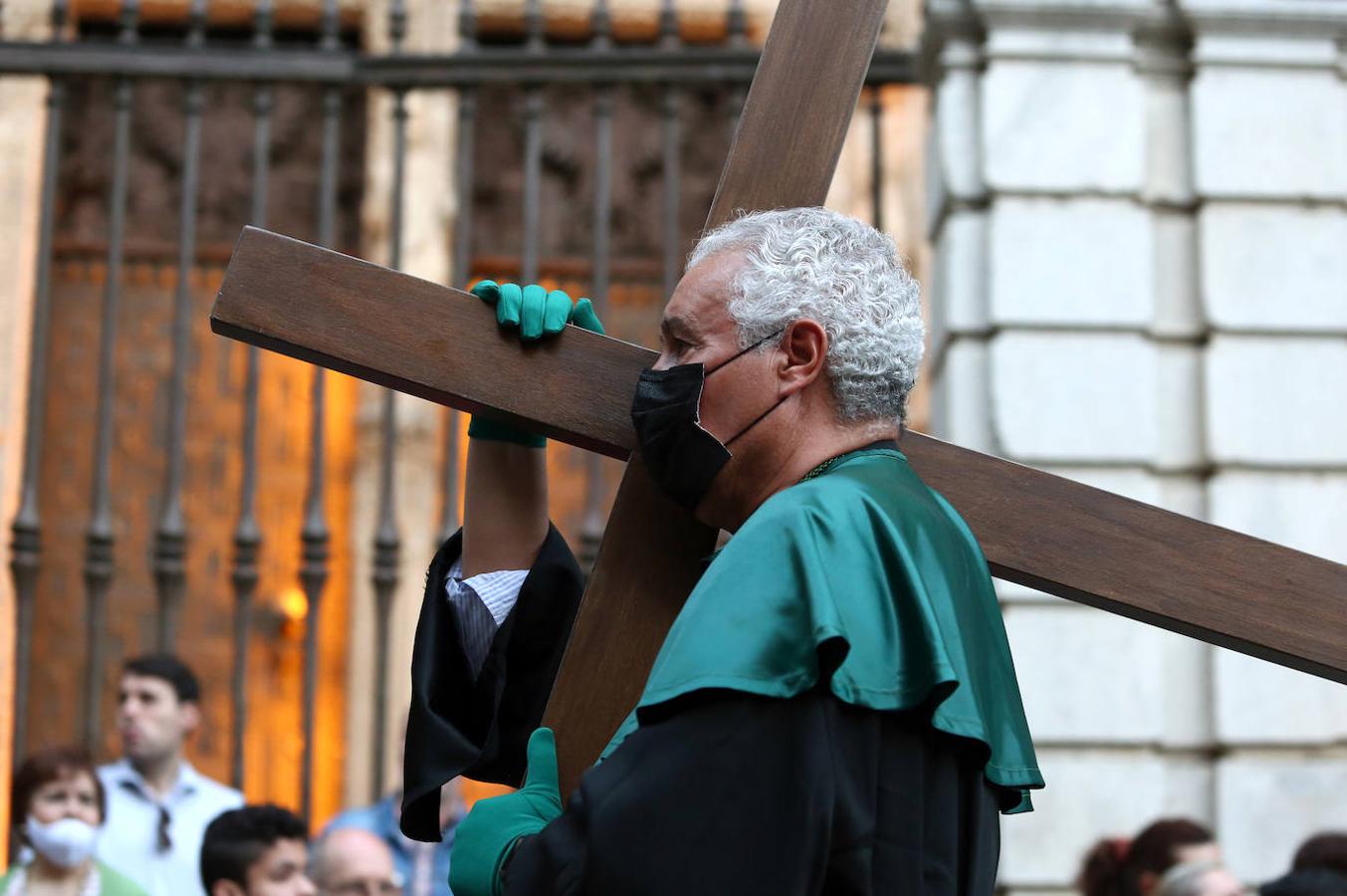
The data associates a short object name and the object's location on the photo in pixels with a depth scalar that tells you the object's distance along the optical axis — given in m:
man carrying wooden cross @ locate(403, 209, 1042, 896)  3.66
